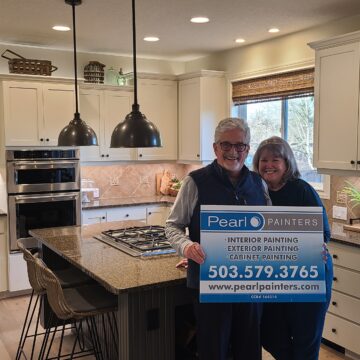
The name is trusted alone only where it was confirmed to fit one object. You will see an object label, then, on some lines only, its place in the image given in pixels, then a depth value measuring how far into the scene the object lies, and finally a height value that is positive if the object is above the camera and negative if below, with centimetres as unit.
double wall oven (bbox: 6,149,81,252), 483 -40
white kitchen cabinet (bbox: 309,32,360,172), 352 +36
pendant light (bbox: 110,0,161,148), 288 +11
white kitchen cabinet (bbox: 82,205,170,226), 530 -73
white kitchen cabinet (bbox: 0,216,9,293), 486 -108
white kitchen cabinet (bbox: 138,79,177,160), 576 +50
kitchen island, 224 -73
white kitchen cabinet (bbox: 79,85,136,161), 541 +44
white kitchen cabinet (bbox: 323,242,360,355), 334 -109
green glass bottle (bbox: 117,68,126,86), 570 +88
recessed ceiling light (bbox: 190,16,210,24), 397 +111
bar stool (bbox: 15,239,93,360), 299 -85
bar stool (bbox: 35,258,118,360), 256 -86
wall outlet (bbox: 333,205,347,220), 412 -55
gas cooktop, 289 -60
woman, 233 -77
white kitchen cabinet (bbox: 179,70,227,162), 548 +49
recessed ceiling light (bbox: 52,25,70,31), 423 +112
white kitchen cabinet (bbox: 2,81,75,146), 482 +42
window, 456 +32
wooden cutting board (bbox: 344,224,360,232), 357 -60
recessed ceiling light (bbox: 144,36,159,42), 474 +114
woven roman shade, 447 +65
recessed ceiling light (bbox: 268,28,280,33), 438 +112
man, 212 -31
